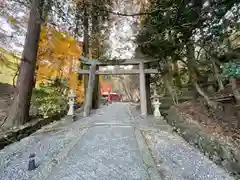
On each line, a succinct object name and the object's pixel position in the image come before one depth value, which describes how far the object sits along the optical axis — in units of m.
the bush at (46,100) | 5.98
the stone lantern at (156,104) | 6.40
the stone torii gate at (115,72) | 6.53
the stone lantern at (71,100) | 5.99
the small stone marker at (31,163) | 2.22
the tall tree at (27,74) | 4.73
